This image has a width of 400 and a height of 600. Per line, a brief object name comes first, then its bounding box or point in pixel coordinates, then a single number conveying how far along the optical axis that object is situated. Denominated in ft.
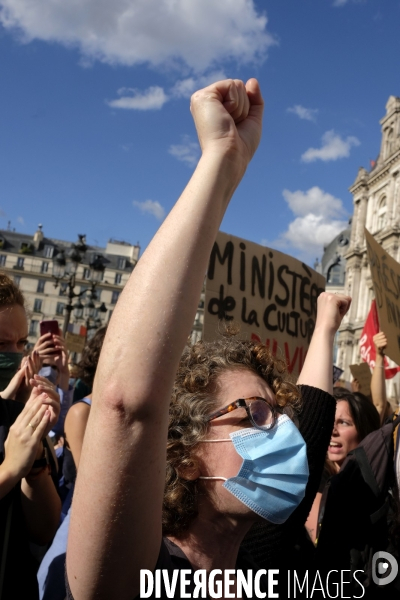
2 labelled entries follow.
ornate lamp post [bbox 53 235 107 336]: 48.70
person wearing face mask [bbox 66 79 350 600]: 3.71
